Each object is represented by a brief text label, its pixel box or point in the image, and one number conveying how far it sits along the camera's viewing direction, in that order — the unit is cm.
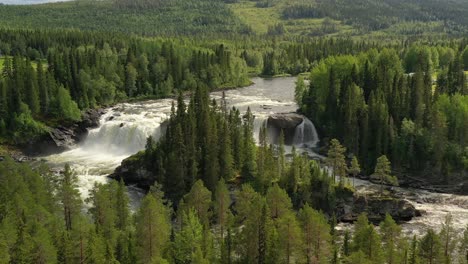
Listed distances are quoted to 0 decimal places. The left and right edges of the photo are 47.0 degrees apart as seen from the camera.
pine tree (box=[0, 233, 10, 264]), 5507
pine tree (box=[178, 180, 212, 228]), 7806
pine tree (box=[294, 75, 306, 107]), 16275
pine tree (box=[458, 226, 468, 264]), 6976
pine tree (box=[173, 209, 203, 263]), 6431
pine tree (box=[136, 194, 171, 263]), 6288
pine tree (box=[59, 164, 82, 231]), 7688
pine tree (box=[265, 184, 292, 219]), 7200
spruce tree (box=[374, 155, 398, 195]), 10469
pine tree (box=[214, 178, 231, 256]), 7800
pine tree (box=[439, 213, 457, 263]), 7007
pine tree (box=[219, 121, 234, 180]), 10600
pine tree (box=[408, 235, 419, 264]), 6131
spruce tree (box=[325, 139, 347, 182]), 10119
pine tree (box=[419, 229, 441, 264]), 6375
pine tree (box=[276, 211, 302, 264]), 6103
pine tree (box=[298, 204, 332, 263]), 6144
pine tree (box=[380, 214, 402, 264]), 6919
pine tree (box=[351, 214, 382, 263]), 6146
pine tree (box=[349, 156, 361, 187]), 10492
